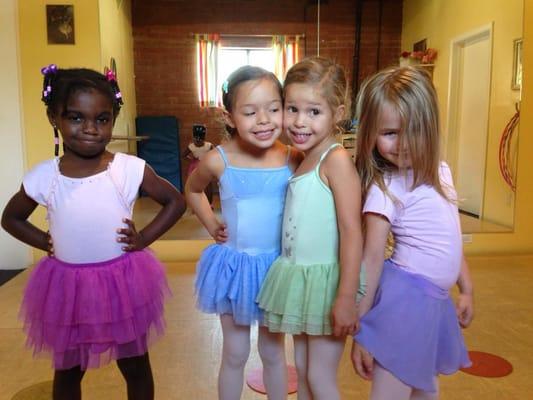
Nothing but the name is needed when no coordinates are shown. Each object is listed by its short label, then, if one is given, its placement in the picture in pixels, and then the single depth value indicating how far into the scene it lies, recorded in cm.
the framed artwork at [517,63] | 352
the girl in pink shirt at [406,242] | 103
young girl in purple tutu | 119
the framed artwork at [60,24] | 320
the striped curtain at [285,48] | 375
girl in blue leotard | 120
